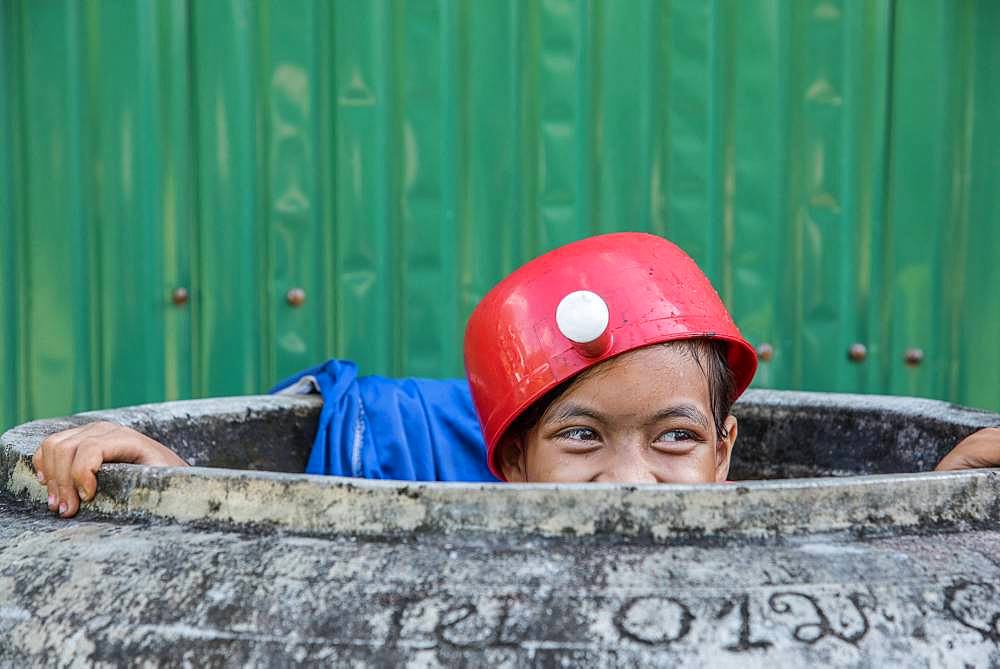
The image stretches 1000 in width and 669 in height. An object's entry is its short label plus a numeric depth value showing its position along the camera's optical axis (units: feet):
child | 6.23
